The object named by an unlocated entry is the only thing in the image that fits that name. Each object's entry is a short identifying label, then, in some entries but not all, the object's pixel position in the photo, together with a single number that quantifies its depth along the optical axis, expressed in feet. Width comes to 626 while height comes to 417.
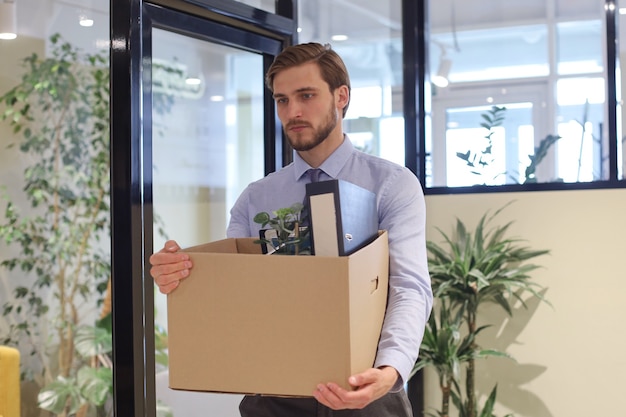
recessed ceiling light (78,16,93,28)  9.20
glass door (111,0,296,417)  9.20
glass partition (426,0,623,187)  12.73
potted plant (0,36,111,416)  8.73
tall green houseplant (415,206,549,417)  11.82
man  4.94
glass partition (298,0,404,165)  13.75
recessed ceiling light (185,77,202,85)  10.32
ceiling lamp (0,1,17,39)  8.54
